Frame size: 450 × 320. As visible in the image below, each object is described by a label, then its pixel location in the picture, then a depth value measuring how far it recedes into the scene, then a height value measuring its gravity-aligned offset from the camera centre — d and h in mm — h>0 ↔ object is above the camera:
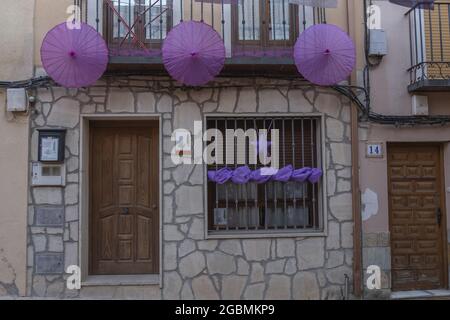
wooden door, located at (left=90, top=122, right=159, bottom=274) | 6098 -67
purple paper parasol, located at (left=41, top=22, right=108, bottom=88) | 5254 +1673
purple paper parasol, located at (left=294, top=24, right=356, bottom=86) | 5414 +1692
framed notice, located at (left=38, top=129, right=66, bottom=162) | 5672 +640
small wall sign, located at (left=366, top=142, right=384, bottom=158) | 5987 +560
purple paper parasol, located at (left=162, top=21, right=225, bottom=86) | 5254 +1698
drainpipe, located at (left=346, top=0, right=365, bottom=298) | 5836 -35
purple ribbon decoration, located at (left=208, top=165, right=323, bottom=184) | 5922 +239
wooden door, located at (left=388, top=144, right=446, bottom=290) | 6113 -371
